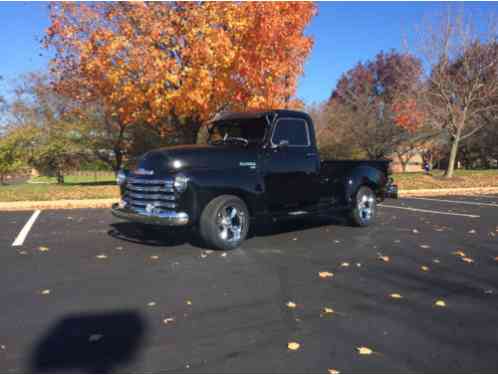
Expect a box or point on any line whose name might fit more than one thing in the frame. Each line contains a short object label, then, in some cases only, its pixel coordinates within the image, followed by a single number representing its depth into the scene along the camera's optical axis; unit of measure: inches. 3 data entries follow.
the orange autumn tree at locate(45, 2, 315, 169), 482.0
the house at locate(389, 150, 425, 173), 1645.5
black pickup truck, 240.4
